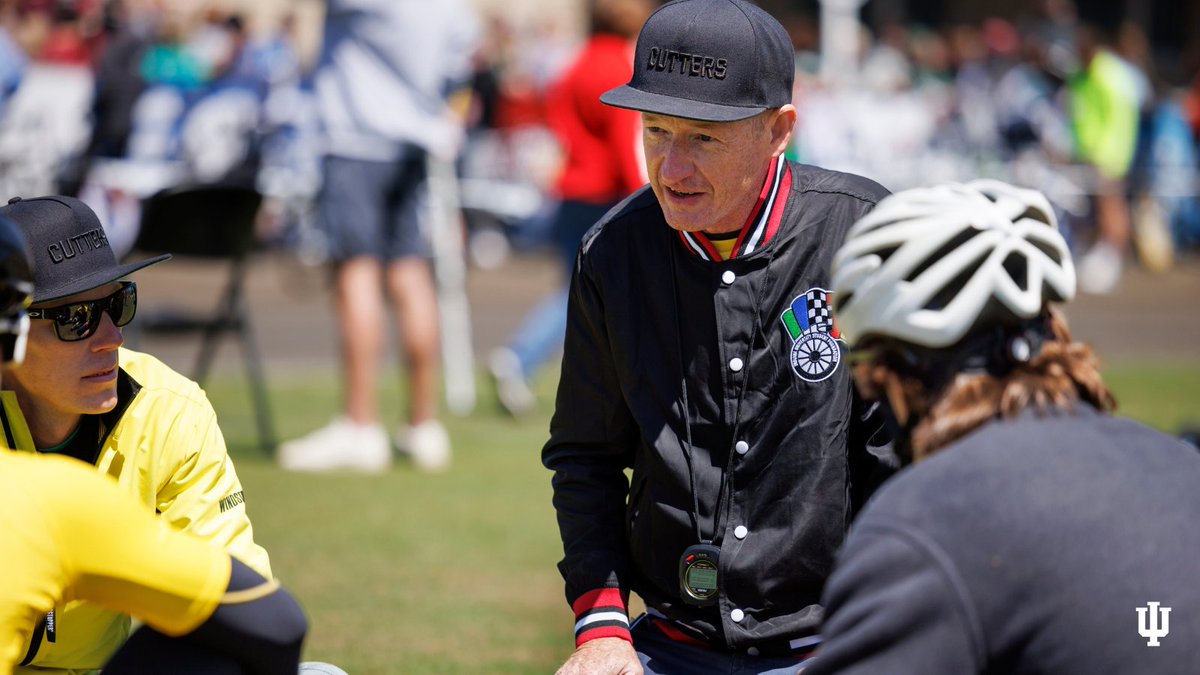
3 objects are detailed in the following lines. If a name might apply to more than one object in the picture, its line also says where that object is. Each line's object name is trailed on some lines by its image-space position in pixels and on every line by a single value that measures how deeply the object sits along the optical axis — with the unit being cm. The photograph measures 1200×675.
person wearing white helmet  407
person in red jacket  1711
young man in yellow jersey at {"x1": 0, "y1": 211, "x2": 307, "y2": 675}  462
